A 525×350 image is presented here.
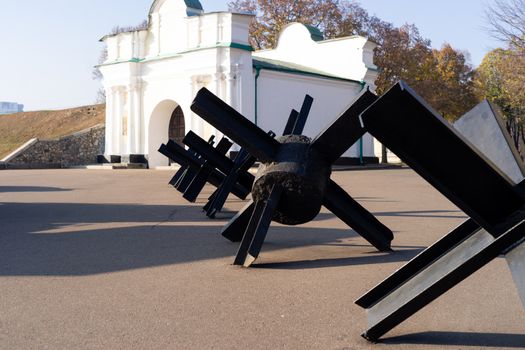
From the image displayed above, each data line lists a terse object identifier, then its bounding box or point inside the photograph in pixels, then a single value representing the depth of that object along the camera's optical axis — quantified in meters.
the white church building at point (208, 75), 31.19
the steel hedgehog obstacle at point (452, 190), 2.70
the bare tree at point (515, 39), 25.50
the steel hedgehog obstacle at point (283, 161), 5.48
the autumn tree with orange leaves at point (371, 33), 44.84
